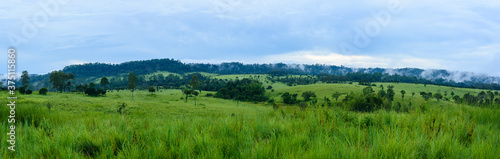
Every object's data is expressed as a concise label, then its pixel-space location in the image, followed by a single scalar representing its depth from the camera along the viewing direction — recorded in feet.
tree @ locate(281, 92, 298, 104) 472.69
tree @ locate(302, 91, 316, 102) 503.53
